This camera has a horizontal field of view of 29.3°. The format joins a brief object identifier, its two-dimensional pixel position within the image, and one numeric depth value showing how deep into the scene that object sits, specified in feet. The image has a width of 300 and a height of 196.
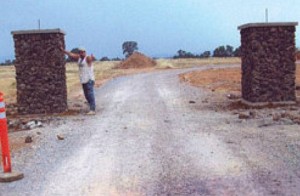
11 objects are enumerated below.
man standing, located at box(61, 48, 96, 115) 51.42
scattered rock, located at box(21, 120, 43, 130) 45.47
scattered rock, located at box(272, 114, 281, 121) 44.16
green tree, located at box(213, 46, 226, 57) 238.35
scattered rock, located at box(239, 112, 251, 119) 46.20
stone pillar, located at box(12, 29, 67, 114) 55.52
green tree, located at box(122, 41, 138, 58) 286.46
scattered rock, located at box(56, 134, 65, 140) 38.93
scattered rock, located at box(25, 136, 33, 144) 38.27
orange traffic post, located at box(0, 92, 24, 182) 27.78
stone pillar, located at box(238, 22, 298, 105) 56.13
